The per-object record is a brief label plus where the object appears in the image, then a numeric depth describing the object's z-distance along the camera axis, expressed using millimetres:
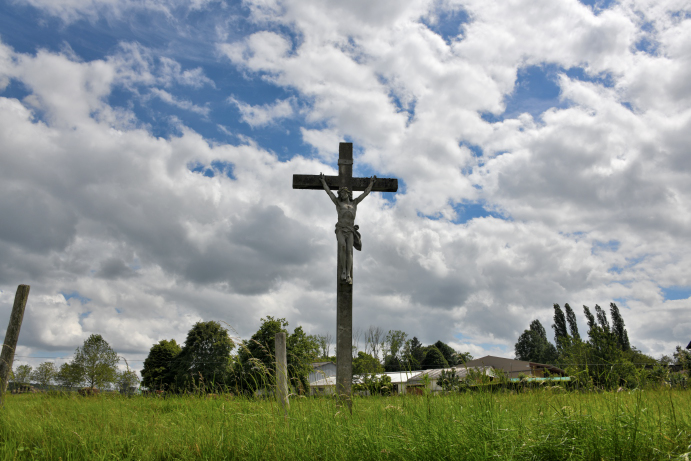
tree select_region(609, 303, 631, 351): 64625
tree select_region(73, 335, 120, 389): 33375
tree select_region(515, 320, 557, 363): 80338
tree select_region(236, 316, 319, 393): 35531
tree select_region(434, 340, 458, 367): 66106
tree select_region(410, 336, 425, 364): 62731
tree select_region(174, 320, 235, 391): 36344
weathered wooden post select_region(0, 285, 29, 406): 7550
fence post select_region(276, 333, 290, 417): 5328
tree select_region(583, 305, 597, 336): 67212
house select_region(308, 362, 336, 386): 54391
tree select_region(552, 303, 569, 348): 74625
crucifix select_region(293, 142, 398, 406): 7215
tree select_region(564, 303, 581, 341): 74288
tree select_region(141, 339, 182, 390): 41431
